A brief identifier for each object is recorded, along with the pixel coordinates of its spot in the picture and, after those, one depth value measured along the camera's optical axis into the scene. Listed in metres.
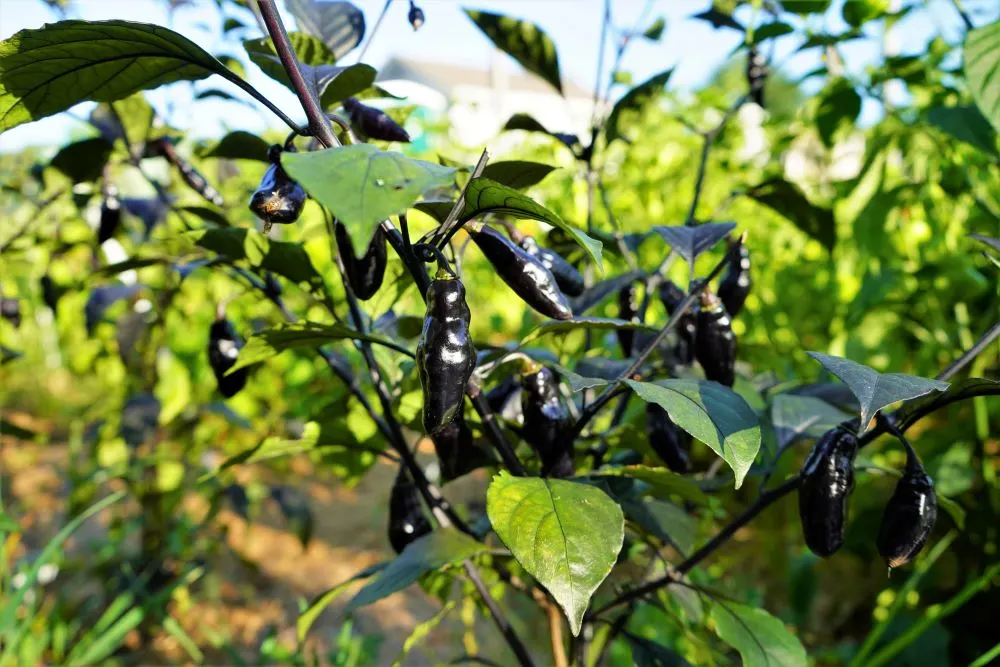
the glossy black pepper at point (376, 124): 0.71
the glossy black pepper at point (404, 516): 0.90
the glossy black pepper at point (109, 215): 1.14
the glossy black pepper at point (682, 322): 0.87
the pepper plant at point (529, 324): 0.58
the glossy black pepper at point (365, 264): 0.63
